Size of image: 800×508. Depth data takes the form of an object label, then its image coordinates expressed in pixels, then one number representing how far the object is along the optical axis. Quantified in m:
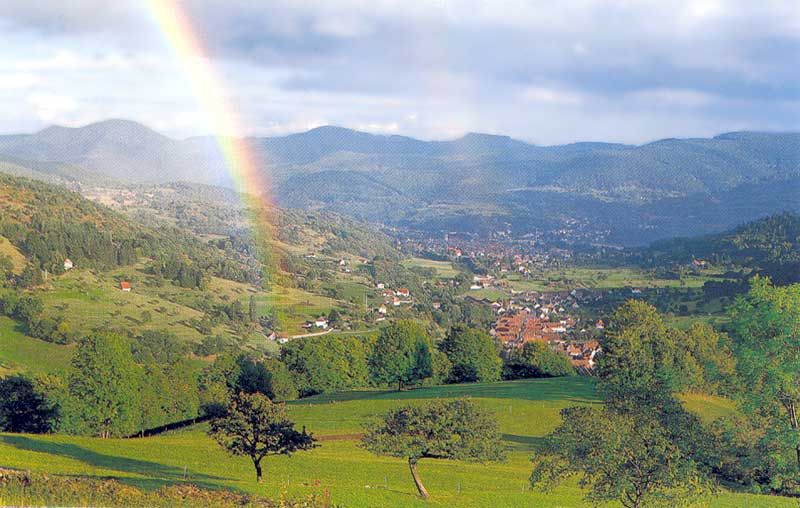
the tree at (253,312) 166.39
